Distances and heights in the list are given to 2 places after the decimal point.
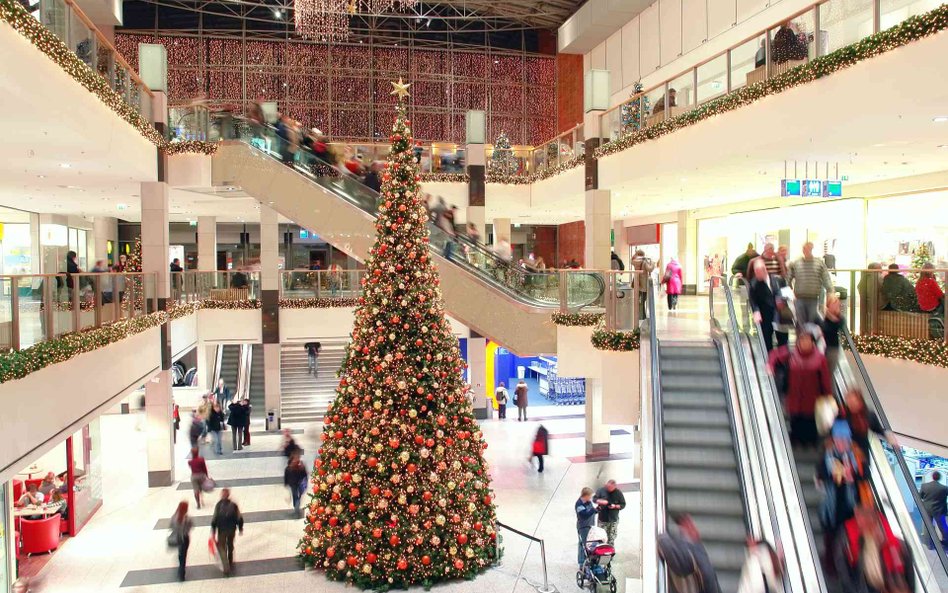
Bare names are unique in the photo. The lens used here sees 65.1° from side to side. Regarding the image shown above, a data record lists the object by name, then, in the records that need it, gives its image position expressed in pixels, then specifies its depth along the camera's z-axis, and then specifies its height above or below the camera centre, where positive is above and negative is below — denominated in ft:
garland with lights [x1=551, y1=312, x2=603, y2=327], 43.73 -2.53
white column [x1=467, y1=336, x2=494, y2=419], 76.23 -9.84
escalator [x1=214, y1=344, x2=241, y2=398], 85.20 -9.77
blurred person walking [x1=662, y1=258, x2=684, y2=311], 50.78 -0.38
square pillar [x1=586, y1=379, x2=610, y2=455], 59.26 -11.95
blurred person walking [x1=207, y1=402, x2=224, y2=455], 61.31 -11.88
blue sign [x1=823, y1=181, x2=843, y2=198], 41.98 +4.91
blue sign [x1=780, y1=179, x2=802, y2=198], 41.45 +4.96
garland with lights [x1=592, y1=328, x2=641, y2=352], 38.17 -3.31
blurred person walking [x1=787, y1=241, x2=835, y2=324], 31.83 -0.20
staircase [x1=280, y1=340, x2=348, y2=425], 76.90 -11.44
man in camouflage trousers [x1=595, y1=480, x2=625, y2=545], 35.81 -11.07
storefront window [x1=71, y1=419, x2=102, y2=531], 43.65 -11.73
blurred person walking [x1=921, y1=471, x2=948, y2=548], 35.29 -10.76
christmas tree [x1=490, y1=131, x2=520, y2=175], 73.67 +11.60
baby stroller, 31.50 -12.54
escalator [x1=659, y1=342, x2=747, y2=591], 24.53 -6.53
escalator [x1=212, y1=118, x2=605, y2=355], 48.42 +1.07
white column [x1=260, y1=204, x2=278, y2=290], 67.56 +2.85
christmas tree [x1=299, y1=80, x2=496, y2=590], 32.17 -7.06
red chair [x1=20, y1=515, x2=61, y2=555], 38.50 -13.19
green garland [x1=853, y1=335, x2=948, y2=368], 27.68 -2.90
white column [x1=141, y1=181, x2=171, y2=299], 51.47 +3.79
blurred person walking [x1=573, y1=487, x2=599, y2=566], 34.58 -11.26
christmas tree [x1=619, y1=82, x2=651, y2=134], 49.03 +11.15
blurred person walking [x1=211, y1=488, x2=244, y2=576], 34.09 -11.30
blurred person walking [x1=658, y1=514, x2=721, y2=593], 19.11 -7.49
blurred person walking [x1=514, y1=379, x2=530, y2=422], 73.87 -12.10
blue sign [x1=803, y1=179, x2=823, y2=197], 41.91 +4.99
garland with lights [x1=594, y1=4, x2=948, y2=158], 25.61 +8.72
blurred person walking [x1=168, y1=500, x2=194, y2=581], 34.55 -11.76
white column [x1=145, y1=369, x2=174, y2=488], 53.42 -10.96
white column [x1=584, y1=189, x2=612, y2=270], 55.77 +3.92
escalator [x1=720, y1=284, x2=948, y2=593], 19.98 -6.63
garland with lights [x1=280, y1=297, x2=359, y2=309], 68.23 -2.18
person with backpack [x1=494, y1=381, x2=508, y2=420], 74.67 -12.36
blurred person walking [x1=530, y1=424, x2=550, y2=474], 54.39 -12.35
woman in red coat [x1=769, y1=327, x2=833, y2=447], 24.35 -3.68
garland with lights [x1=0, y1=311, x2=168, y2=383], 23.68 -2.55
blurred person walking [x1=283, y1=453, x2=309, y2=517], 43.11 -11.51
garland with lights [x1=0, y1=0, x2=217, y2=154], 22.24 +8.22
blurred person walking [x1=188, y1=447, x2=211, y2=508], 44.79 -11.75
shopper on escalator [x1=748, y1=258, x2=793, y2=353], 30.66 -1.30
